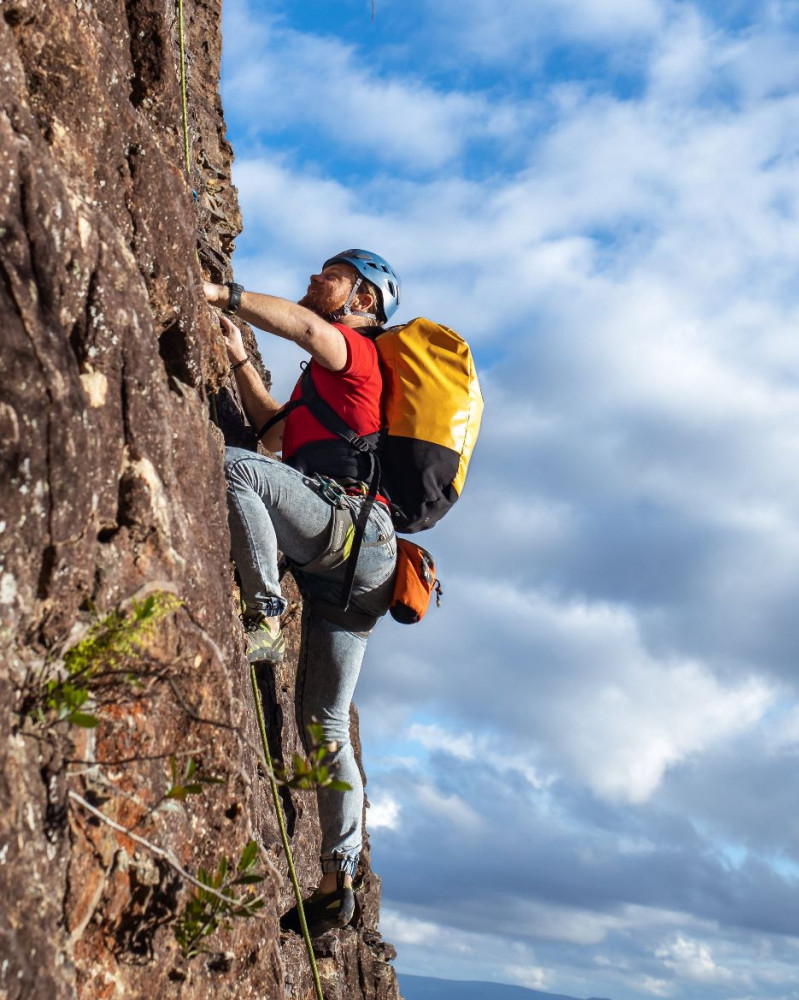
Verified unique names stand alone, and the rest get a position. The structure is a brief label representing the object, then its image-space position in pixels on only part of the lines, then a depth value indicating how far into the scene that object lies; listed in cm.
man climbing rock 886
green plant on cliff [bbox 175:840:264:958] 583
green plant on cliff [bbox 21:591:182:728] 527
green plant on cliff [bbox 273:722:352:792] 546
